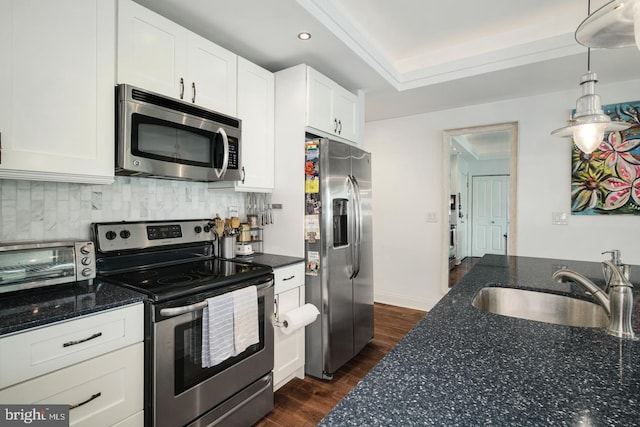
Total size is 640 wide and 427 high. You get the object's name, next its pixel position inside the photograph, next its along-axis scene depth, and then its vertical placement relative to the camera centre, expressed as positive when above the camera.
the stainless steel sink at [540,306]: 1.40 -0.44
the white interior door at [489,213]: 5.12 +0.00
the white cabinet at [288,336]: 2.11 -0.84
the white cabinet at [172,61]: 1.61 +0.86
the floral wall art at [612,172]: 2.86 +0.38
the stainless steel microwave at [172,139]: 1.57 +0.42
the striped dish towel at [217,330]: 1.54 -0.58
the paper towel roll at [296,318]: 2.01 -0.67
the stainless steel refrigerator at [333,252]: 2.31 -0.29
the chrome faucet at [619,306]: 0.96 -0.28
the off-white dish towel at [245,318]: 1.67 -0.56
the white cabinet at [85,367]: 1.05 -0.56
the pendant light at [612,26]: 0.98 +0.62
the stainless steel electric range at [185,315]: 1.39 -0.48
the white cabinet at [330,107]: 2.42 +0.88
